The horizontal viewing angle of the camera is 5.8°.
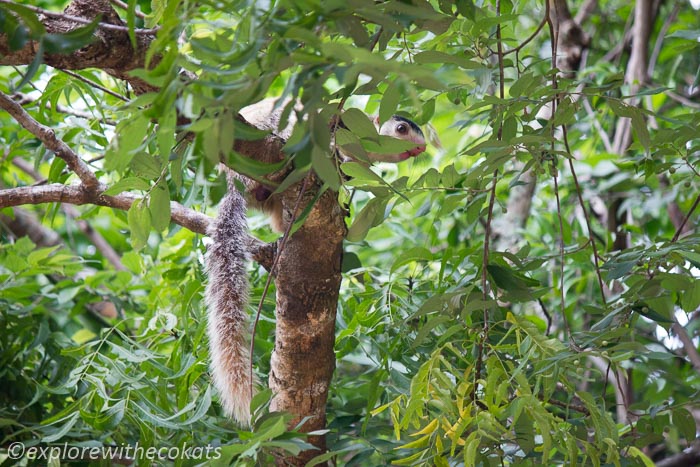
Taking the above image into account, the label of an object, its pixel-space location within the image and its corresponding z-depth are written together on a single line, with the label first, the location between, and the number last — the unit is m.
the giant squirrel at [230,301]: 8.43
